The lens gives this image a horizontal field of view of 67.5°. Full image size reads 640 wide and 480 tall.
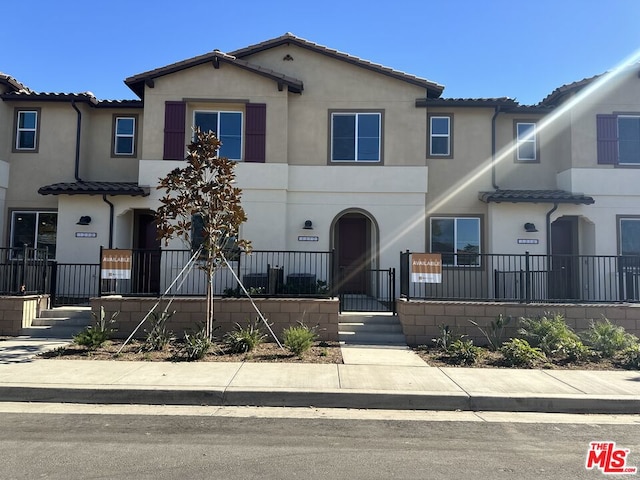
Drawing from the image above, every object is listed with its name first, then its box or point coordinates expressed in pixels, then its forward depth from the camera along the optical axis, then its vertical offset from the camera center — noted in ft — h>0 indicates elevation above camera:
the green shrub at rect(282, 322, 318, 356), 29.70 -4.85
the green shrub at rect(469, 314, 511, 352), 32.17 -4.56
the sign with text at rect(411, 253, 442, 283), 35.73 -0.22
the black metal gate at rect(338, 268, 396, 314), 39.59 -3.07
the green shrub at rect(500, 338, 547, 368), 28.35 -5.26
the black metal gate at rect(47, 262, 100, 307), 43.21 -2.19
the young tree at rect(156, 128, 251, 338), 31.76 +4.01
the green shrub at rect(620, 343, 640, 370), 28.14 -5.32
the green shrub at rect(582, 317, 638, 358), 30.15 -4.57
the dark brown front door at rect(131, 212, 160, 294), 37.40 +0.42
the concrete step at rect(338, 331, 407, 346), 34.27 -5.38
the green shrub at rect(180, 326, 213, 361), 28.45 -5.16
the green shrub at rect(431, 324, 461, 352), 31.81 -4.98
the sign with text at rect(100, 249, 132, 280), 35.53 -0.18
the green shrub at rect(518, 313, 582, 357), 30.01 -4.47
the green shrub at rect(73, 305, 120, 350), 30.25 -4.86
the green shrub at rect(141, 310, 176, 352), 30.86 -4.99
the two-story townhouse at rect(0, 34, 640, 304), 45.91 +10.64
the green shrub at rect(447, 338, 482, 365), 28.78 -5.31
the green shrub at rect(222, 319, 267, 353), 30.39 -5.04
